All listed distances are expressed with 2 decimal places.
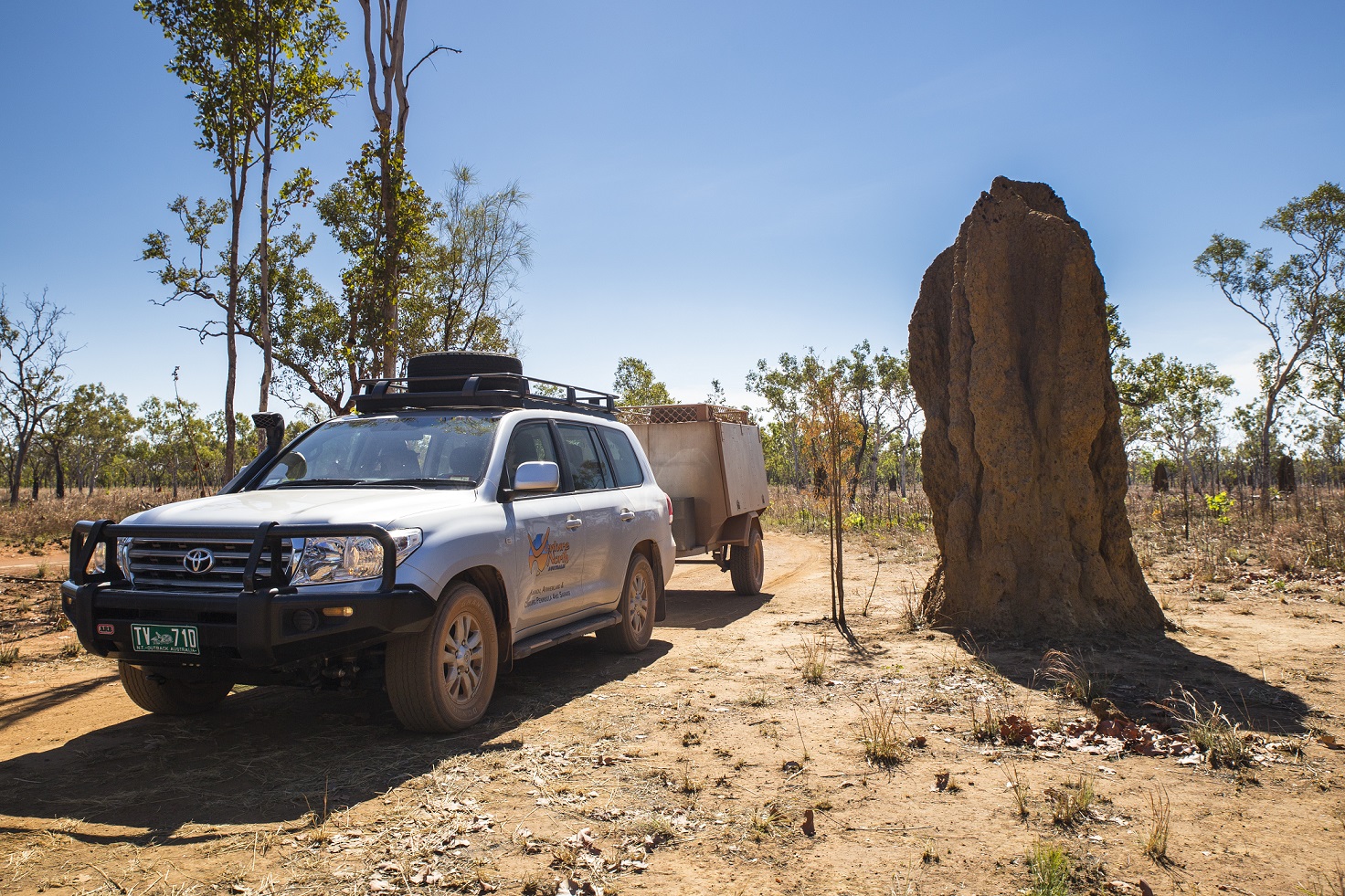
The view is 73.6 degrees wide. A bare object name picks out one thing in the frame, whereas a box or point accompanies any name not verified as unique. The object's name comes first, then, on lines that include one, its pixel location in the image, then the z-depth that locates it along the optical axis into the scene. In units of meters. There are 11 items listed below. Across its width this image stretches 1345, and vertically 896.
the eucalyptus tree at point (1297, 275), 34.38
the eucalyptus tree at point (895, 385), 47.03
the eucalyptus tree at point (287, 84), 12.31
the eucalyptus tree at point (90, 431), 39.25
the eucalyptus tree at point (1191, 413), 45.25
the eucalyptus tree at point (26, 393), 32.22
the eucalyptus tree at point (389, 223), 12.72
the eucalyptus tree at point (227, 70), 12.03
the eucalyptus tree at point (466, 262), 26.98
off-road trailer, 11.51
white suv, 4.71
